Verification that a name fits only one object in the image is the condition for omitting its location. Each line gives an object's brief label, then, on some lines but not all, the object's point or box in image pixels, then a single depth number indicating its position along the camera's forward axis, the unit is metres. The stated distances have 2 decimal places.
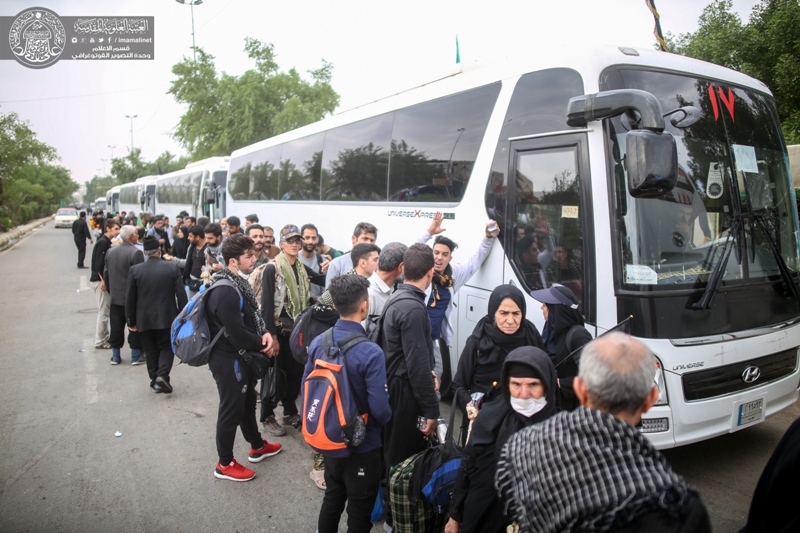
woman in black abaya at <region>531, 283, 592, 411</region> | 3.41
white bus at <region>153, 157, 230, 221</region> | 18.20
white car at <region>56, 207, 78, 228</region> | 45.59
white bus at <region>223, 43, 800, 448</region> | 3.68
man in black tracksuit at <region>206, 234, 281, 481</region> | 4.01
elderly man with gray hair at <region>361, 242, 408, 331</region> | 3.88
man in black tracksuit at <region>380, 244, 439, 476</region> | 3.20
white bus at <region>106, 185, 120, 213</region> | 49.12
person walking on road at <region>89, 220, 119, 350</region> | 8.02
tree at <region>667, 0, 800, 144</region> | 9.54
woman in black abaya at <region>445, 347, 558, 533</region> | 2.46
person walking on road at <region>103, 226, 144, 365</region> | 7.07
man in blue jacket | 2.87
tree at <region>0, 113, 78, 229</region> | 31.31
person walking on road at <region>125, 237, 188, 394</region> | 6.15
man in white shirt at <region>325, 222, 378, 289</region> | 5.25
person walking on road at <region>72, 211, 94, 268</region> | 18.03
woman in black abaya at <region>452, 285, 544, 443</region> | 3.36
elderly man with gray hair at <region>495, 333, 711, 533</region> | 1.46
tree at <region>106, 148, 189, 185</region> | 66.94
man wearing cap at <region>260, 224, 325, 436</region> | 4.87
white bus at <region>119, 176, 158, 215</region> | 31.87
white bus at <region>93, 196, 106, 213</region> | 69.78
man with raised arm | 4.54
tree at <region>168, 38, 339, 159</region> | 26.41
